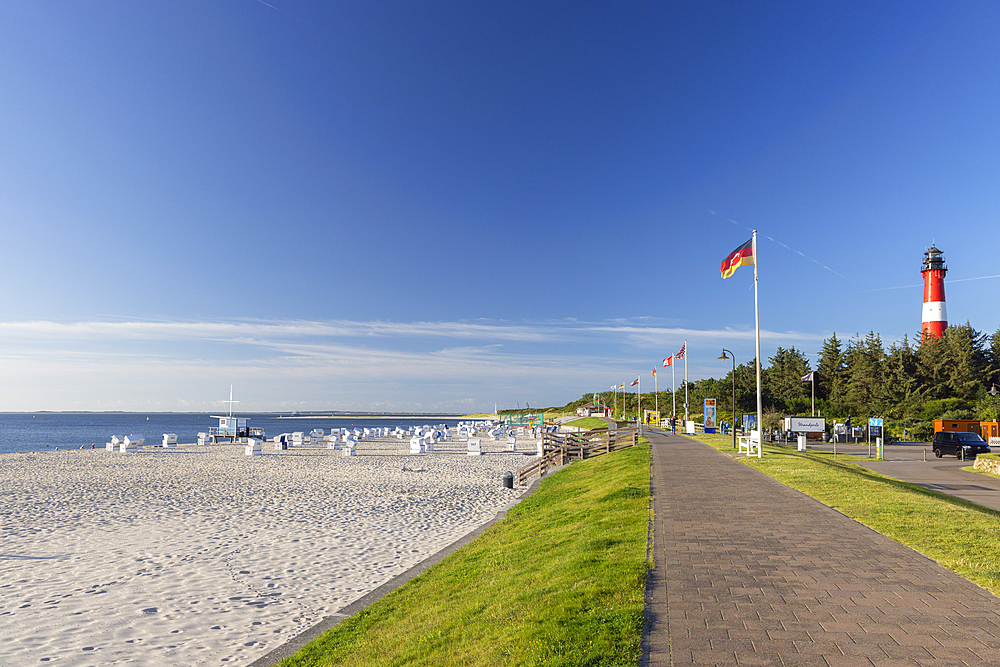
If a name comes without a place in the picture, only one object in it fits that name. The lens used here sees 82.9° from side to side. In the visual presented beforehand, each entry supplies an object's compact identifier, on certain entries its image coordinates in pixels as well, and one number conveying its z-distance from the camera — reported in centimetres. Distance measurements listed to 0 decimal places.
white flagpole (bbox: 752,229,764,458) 1966
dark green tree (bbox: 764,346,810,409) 6962
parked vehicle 2706
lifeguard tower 5709
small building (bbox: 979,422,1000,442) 3478
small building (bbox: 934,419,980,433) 3553
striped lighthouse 6031
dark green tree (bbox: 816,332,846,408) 6819
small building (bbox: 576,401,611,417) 8914
